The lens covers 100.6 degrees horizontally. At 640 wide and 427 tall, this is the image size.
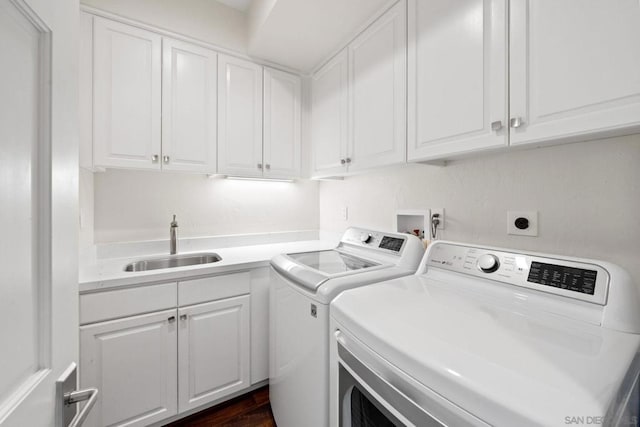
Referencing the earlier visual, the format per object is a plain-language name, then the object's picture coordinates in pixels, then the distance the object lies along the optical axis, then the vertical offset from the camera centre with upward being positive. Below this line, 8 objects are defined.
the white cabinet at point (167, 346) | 1.29 -0.72
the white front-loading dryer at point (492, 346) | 0.49 -0.31
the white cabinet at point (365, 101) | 1.42 +0.71
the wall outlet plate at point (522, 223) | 1.16 -0.04
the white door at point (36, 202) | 0.35 +0.02
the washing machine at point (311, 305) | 1.02 -0.40
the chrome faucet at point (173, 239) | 1.90 -0.18
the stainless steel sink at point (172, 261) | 1.79 -0.35
